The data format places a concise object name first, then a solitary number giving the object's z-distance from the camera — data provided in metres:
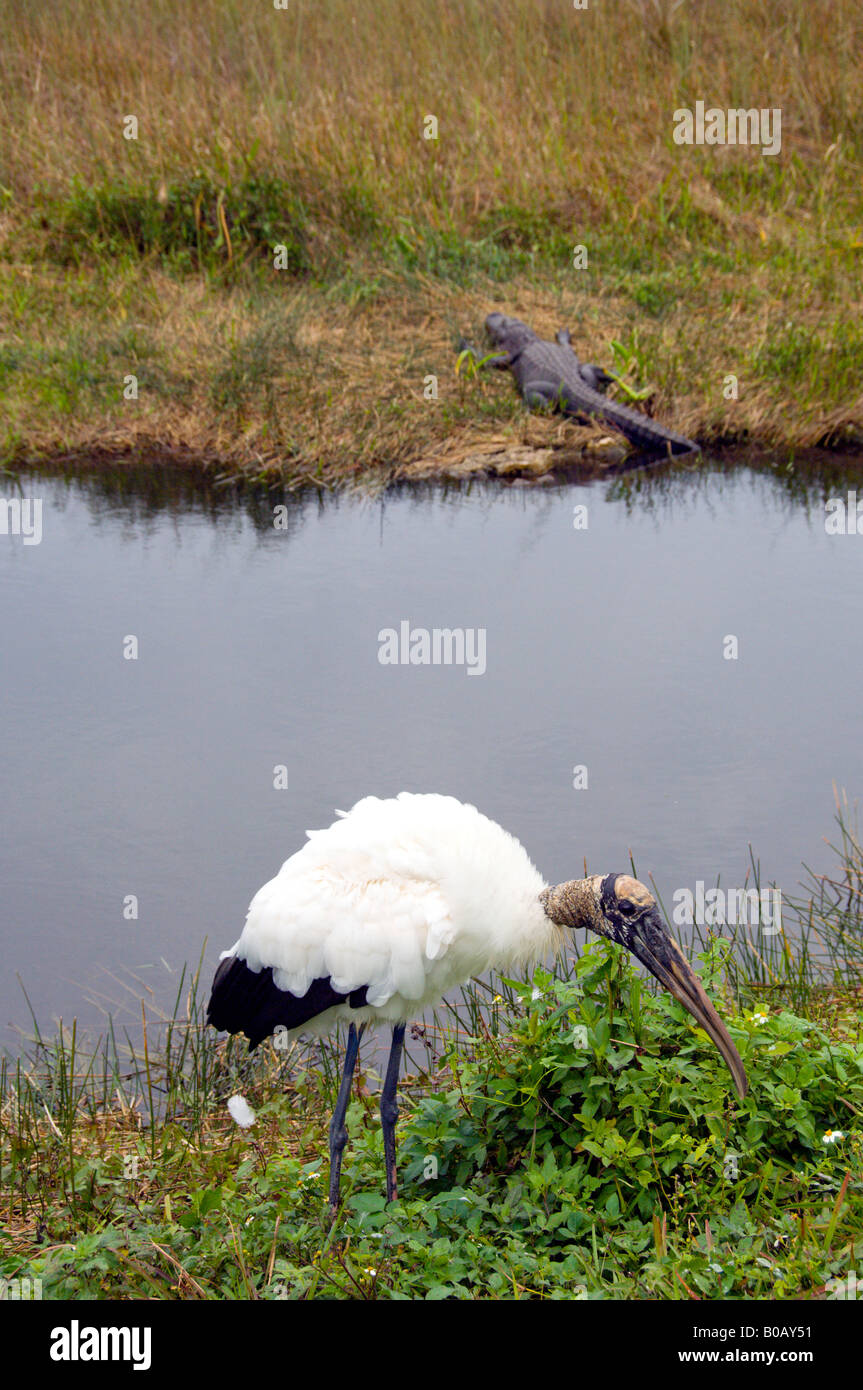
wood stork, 3.45
